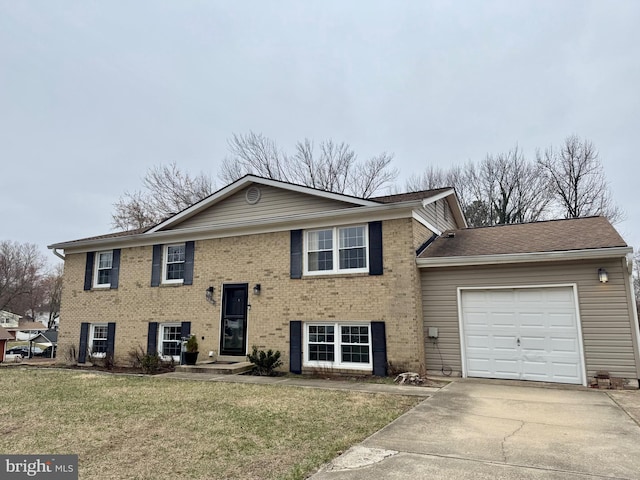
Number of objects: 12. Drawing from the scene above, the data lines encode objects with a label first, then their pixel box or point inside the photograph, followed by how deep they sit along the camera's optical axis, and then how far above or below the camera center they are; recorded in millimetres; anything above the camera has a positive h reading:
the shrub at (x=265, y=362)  10828 -1265
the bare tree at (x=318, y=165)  27281 +9908
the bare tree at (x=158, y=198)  27438 +7766
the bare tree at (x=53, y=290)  57603 +3689
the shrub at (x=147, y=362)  11969 -1442
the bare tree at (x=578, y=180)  24000 +7835
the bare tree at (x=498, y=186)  25719 +8256
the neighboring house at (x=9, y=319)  68125 -667
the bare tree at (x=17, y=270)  51875 +5815
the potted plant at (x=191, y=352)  11821 -1087
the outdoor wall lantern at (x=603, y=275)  8758 +777
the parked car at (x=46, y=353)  39991 -3707
